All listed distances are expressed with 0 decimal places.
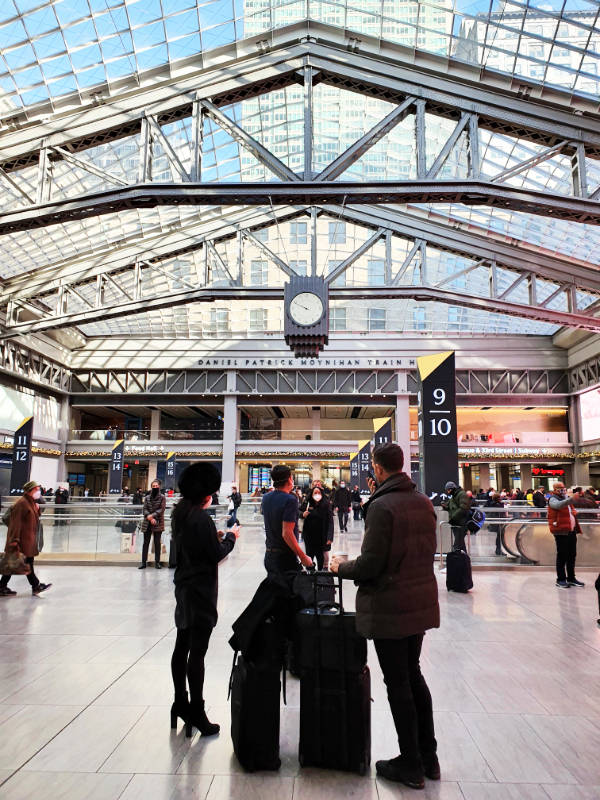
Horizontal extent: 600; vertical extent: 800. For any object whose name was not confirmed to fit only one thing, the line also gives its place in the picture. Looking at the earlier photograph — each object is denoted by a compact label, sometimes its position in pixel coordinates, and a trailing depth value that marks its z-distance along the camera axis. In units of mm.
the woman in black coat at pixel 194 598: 3551
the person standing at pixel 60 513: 12008
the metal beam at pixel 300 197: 11953
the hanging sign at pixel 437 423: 11953
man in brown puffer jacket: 2976
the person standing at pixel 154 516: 10688
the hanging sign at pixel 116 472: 27812
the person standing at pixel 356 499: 23491
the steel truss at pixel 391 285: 19812
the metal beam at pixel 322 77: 13883
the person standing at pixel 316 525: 8070
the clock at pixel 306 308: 16047
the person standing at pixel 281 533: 4848
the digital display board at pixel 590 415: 33625
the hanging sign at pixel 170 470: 30662
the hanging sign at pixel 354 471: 27406
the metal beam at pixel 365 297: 19625
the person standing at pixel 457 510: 10000
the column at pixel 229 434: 36812
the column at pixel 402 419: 35969
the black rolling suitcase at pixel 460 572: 8672
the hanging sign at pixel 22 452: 21094
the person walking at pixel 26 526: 7691
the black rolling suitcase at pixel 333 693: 3061
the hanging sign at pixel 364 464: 24484
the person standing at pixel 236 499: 22303
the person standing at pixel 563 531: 9008
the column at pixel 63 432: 38281
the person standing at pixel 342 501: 18881
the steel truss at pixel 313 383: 37156
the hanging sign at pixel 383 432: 21436
